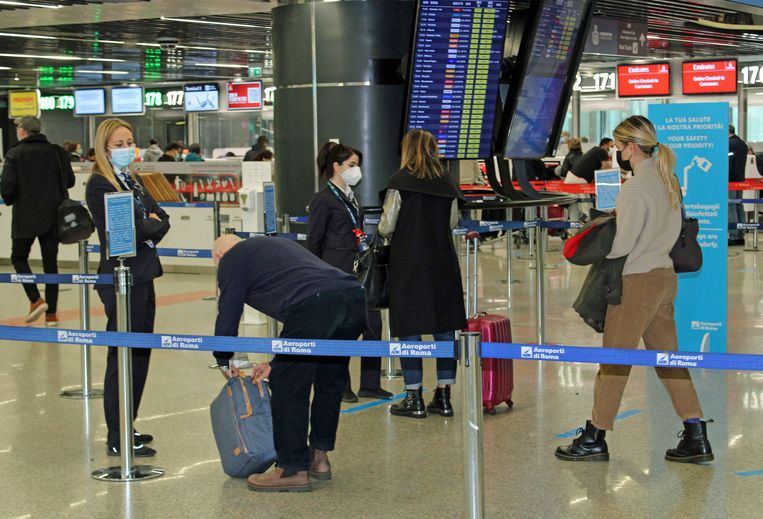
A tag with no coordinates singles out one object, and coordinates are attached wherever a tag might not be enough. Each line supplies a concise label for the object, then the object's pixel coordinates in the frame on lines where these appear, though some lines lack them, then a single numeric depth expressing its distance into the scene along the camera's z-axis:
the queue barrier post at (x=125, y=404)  5.32
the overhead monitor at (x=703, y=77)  22.81
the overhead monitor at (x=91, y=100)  29.45
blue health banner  7.59
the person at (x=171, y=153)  17.30
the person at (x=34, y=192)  10.50
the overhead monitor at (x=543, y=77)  8.60
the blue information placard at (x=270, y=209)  8.60
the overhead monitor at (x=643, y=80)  23.22
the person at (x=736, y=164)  17.06
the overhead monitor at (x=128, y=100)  29.08
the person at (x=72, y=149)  20.20
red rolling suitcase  6.51
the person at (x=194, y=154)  19.45
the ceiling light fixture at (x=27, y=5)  13.62
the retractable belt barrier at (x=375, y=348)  4.07
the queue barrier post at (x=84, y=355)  7.22
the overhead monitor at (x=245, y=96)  28.42
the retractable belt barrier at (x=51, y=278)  6.75
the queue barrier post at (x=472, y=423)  4.01
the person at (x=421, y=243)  6.18
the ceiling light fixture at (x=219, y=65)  24.24
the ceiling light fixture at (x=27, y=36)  17.53
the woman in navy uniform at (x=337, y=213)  6.66
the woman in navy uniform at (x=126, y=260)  5.76
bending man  4.84
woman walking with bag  5.34
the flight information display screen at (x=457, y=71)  8.12
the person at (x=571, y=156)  17.27
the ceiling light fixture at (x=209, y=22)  15.68
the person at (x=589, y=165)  13.62
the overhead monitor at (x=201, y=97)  29.16
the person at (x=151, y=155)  18.20
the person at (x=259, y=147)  16.59
